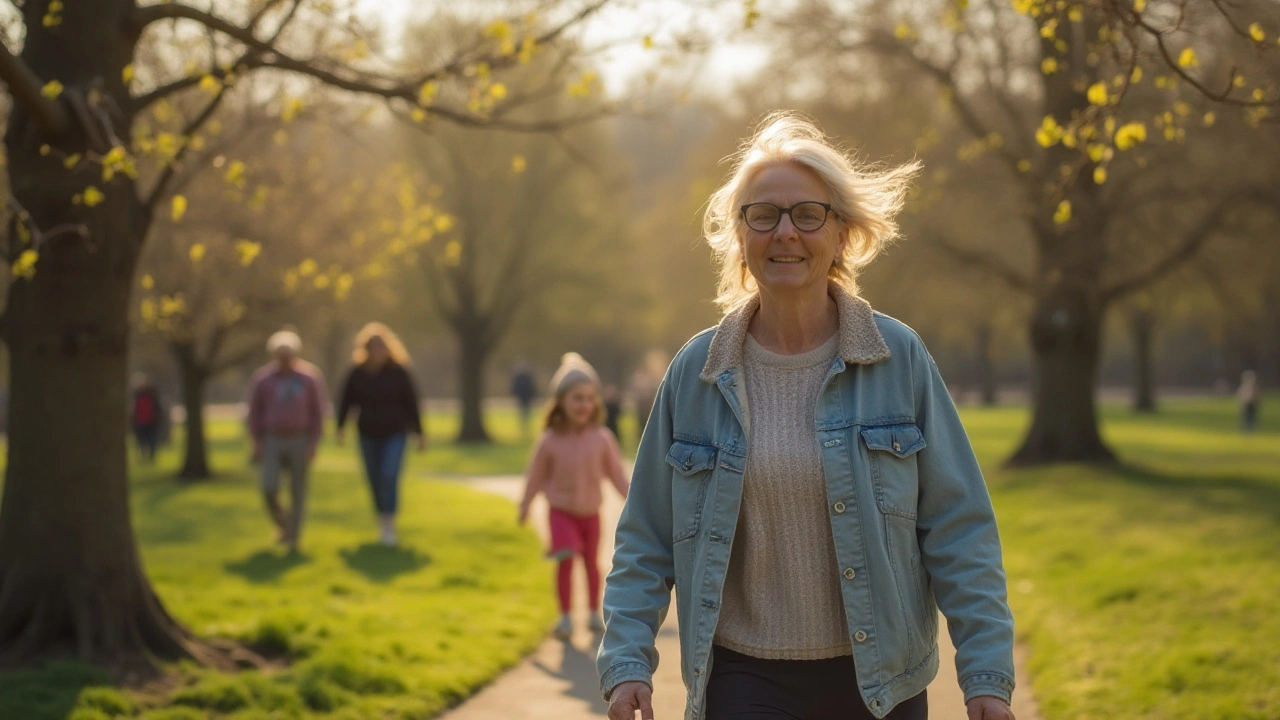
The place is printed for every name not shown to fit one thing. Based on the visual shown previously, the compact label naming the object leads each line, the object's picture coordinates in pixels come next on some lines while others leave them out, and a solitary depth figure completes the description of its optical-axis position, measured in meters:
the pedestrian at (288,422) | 13.33
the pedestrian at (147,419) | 29.39
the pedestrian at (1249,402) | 32.78
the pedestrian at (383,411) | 13.52
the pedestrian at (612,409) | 26.38
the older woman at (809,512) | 3.22
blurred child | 9.35
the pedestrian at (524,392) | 38.16
